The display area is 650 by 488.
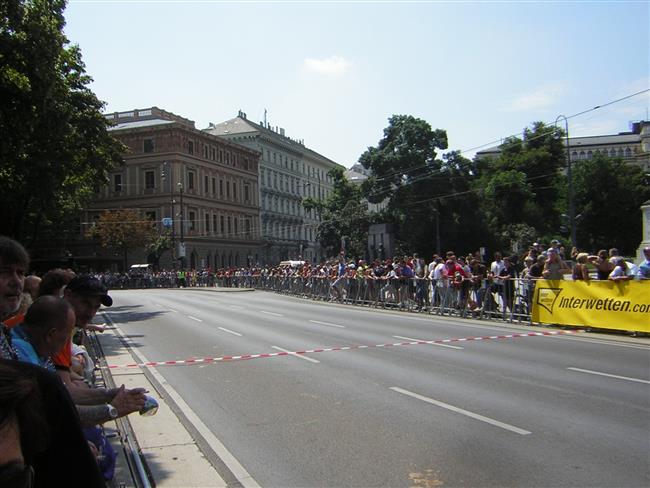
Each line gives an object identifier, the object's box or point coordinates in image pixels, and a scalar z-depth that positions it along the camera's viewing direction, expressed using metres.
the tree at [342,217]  69.31
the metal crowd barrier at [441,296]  17.14
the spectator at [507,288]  17.36
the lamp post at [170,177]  75.44
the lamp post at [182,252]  60.69
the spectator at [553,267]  16.08
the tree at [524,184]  66.06
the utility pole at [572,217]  40.47
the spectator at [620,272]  13.91
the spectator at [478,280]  18.48
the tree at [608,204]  72.94
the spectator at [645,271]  13.72
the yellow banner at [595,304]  13.37
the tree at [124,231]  66.56
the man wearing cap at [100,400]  3.05
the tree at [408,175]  59.31
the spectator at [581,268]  15.09
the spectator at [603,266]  15.09
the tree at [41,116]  19.31
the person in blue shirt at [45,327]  3.17
